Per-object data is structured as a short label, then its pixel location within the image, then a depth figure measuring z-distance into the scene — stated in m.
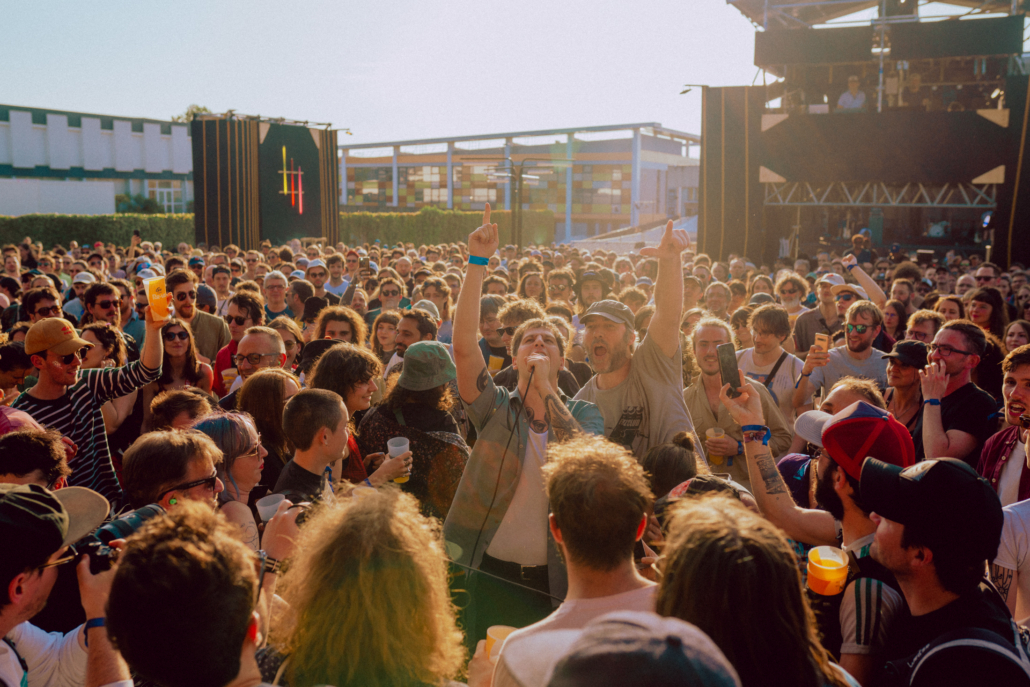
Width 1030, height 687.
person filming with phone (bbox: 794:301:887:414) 4.73
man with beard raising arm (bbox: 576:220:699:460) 3.09
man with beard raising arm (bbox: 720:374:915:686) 1.75
